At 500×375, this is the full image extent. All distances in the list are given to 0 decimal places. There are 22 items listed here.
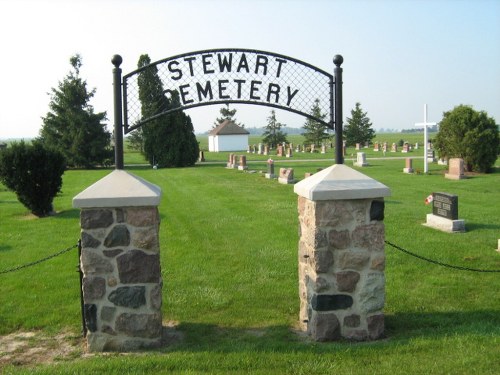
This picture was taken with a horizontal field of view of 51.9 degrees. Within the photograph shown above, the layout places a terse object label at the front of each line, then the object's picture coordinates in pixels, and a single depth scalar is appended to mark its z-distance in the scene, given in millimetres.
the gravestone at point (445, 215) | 10562
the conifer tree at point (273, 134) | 54625
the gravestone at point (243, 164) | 27078
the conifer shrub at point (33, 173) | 13531
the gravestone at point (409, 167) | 24375
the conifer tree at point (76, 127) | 32906
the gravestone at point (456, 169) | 21031
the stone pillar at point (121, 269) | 5066
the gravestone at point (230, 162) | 29700
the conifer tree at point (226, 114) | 64438
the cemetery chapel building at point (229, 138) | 55594
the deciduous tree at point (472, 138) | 22453
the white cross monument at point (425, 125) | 25778
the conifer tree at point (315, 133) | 52259
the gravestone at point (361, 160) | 28531
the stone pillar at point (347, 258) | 5203
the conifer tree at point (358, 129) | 51438
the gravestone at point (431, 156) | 30266
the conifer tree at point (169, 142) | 32312
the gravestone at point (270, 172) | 22467
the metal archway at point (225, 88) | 5582
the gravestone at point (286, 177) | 20016
